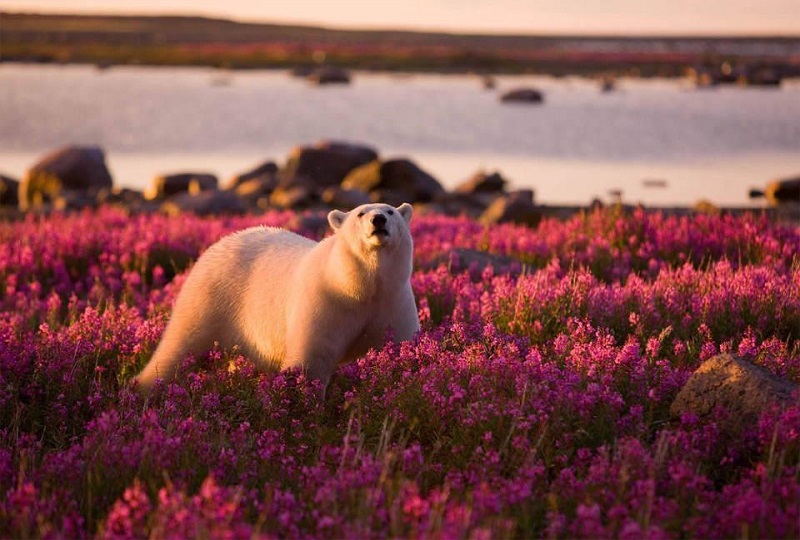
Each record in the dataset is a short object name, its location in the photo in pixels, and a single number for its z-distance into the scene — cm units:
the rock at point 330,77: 9644
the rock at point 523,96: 7450
